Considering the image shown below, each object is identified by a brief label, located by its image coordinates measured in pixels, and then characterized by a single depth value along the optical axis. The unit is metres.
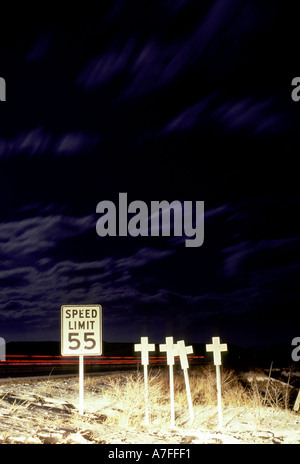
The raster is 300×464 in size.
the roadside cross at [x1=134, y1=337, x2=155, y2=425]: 9.66
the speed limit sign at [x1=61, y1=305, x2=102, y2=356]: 10.49
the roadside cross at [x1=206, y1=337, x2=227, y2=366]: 9.72
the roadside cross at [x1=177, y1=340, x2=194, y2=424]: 9.41
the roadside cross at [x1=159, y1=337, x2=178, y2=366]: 9.62
